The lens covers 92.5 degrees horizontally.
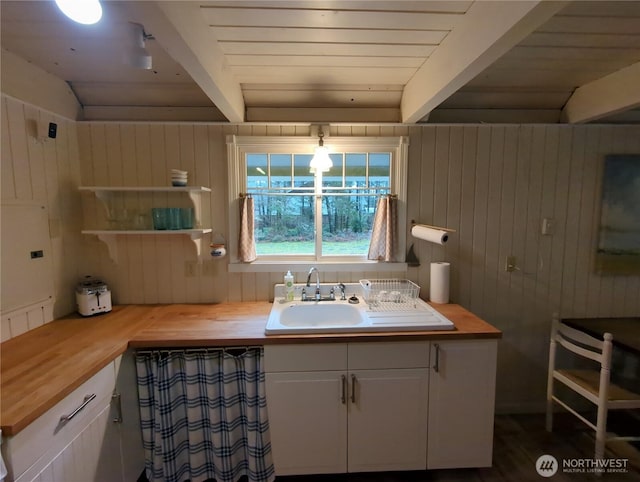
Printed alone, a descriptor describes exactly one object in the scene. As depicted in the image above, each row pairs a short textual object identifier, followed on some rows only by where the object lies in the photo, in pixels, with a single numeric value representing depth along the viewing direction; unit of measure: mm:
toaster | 1866
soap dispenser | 2094
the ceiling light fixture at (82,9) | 917
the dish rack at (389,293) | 2016
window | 2113
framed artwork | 2139
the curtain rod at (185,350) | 1608
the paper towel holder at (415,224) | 2164
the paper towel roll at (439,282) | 2064
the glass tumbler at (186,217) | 2020
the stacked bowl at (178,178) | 1933
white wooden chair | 1683
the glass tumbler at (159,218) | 1948
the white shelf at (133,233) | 1895
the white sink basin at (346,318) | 1631
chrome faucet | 2084
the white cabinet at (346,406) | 1605
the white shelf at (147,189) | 1862
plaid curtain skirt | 1607
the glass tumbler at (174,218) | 1972
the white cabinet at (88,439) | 1013
